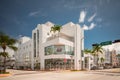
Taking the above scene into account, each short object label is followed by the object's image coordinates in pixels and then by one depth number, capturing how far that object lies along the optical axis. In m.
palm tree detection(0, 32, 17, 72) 17.92
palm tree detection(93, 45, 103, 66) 44.33
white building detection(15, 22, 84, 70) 30.37
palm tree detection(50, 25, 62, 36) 34.12
